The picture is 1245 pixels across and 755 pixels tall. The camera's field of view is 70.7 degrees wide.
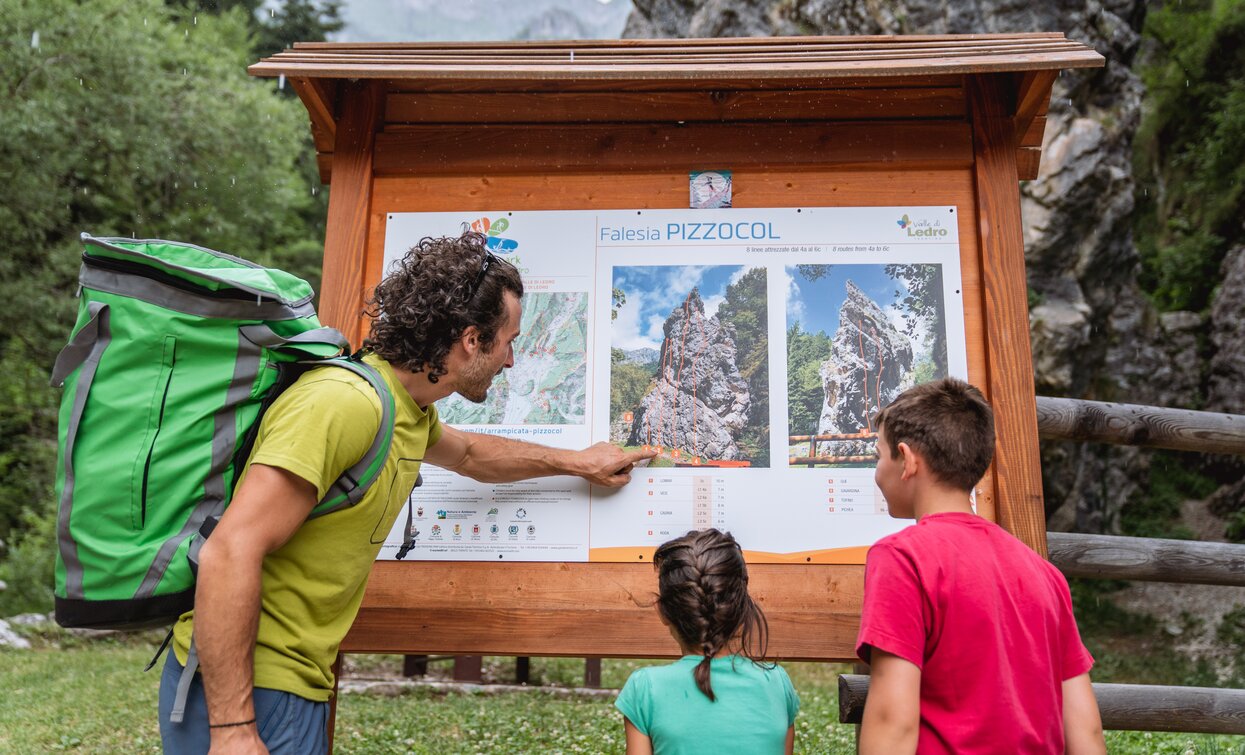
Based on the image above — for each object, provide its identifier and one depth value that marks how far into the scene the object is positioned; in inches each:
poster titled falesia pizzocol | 114.3
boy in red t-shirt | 73.4
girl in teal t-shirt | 85.7
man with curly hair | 72.6
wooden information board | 111.0
